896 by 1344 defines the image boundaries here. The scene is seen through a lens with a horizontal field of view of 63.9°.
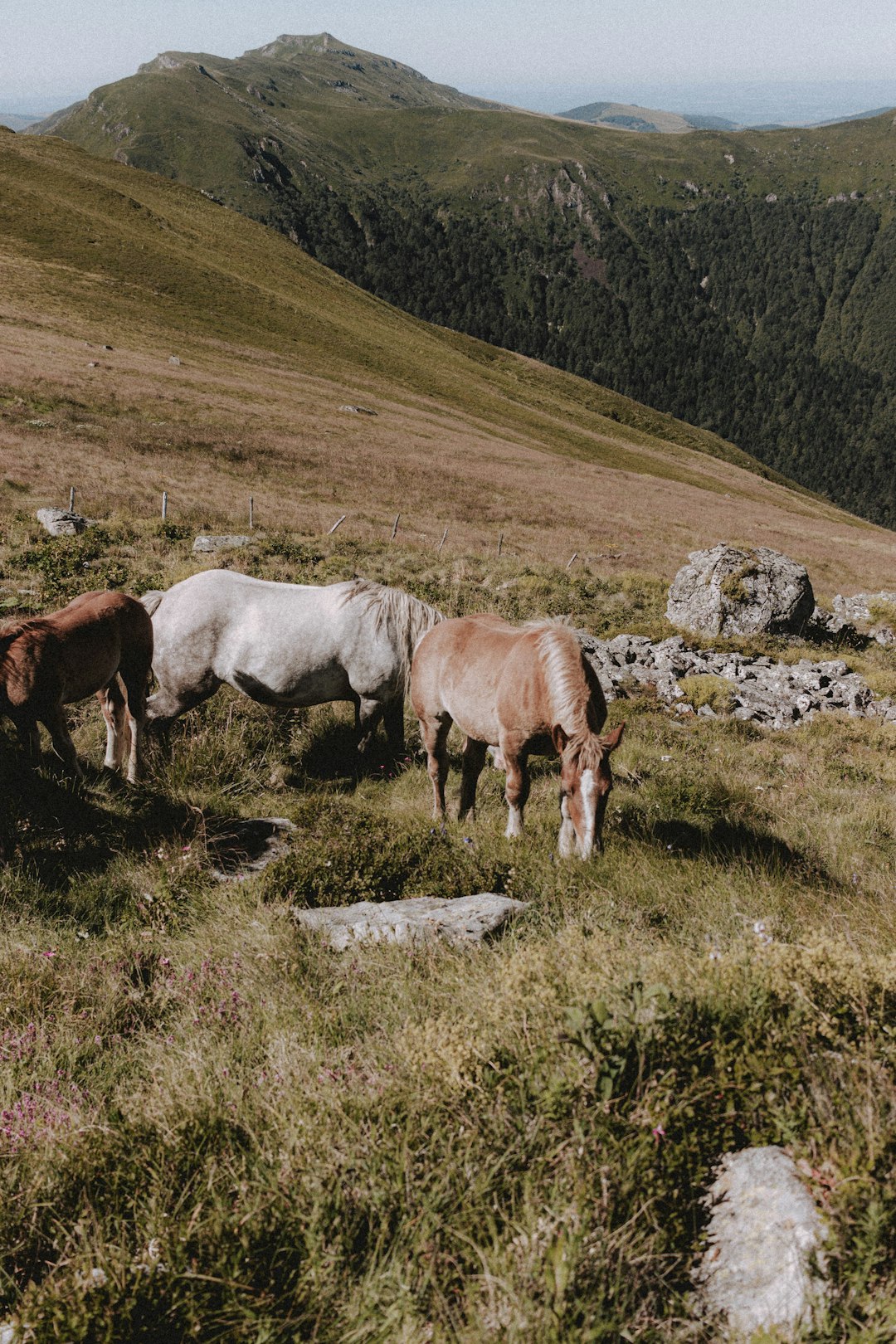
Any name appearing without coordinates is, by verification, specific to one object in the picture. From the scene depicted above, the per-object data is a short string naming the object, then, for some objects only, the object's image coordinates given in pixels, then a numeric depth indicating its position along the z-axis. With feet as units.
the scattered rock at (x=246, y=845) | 22.76
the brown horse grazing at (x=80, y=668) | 24.80
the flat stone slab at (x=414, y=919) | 16.49
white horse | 31.40
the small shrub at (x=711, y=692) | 47.65
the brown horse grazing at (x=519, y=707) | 19.83
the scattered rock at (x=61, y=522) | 71.77
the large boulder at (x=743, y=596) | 72.59
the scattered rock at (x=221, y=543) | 74.43
